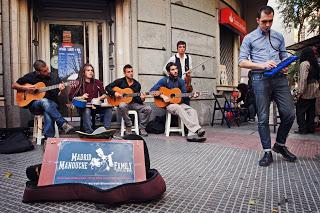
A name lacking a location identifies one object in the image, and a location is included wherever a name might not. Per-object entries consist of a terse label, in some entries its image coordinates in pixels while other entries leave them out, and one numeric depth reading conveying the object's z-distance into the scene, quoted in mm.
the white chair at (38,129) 5691
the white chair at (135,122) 6770
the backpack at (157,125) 7260
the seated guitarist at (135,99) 6789
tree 21359
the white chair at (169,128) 6915
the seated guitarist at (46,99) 5504
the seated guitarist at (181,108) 6172
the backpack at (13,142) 4891
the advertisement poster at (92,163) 2566
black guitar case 2484
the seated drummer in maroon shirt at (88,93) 6062
